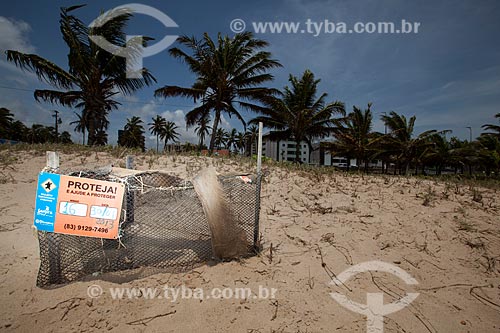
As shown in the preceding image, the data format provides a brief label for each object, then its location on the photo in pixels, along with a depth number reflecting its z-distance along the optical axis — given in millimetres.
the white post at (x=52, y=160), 2714
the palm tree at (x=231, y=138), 66500
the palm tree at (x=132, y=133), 48306
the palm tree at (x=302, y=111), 19297
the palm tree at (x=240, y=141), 66025
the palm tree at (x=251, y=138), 58269
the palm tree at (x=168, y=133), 53441
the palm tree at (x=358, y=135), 23438
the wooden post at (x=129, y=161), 3982
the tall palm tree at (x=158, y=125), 52406
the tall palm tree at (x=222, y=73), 14289
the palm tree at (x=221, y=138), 61994
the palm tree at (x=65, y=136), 65363
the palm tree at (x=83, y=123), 12578
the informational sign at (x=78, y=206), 2604
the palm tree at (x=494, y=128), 24281
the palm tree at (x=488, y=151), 22662
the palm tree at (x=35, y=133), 57588
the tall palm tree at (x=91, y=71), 11211
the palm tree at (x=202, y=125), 15945
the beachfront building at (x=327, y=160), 58219
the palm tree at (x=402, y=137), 23688
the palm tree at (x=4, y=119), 35250
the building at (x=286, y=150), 77938
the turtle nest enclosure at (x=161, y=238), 2848
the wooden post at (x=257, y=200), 3244
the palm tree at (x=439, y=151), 28350
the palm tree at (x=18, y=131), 51050
